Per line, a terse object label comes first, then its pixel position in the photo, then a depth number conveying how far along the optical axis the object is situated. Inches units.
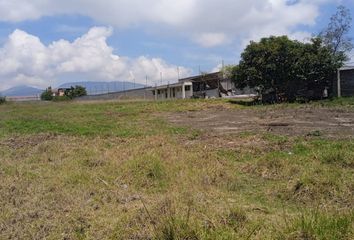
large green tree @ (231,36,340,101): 1242.0
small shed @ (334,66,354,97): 1214.3
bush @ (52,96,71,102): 3003.2
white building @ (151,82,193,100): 2383.1
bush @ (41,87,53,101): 3467.0
